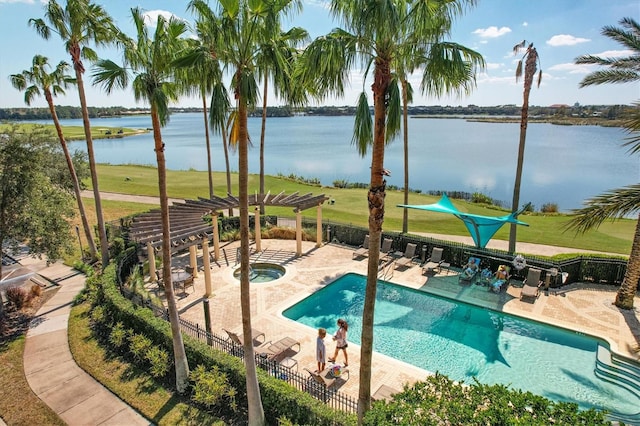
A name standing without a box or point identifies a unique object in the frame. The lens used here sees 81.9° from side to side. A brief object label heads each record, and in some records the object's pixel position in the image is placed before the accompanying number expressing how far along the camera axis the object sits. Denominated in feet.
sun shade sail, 57.22
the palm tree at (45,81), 53.16
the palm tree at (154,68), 26.63
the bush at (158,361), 34.30
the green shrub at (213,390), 30.27
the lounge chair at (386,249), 65.36
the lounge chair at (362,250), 66.45
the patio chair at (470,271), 56.44
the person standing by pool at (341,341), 35.81
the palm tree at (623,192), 40.22
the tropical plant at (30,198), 42.50
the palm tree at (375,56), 18.24
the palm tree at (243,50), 21.88
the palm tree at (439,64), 19.45
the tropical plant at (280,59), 23.00
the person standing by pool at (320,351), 32.71
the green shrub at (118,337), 38.28
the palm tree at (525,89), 57.77
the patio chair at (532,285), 50.19
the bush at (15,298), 48.38
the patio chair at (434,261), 59.47
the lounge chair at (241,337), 37.29
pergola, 50.93
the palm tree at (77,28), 46.34
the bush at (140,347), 36.22
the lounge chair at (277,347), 35.47
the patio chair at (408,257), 62.63
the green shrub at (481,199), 123.87
